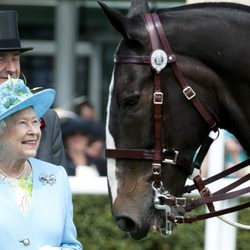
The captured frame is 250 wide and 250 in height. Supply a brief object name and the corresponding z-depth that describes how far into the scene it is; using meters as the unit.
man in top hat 10.28
